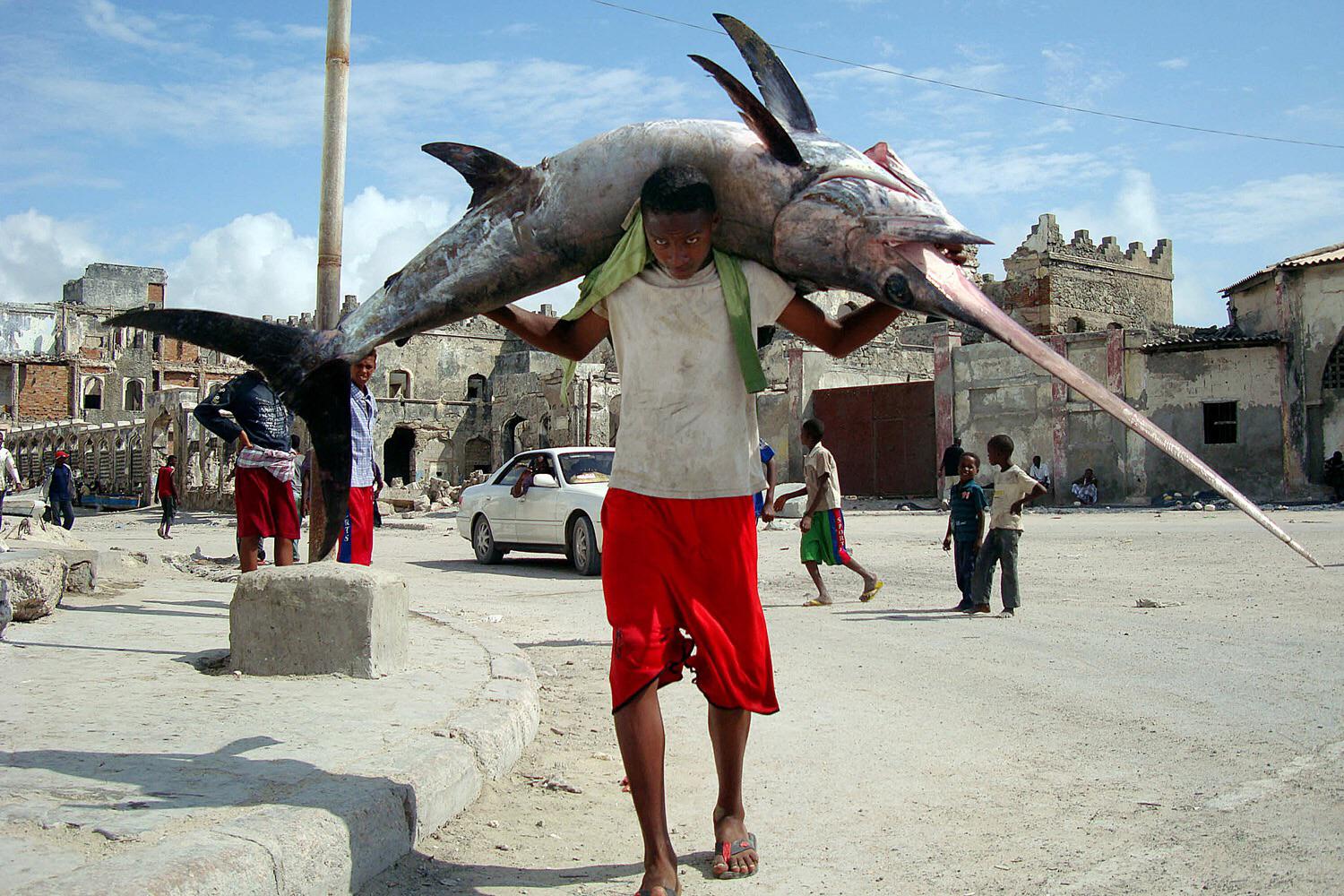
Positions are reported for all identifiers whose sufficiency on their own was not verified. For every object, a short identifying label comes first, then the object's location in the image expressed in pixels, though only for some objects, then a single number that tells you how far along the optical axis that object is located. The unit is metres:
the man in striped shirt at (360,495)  6.60
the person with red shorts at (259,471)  7.13
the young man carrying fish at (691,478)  2.90
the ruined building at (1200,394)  24.56
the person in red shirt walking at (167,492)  20.28
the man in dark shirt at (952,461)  20.25
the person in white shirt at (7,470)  17.20
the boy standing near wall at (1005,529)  8.62
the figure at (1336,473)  23.73
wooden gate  28.69
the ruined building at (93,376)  41.31
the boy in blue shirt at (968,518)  9.08
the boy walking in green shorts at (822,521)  9.55
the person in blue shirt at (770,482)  9.15
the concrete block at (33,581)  6.24
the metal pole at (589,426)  32.72
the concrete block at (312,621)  4.88
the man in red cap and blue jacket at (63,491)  20.46
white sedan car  13.05
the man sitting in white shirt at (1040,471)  26.44
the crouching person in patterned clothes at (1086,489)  25.36
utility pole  6.96
